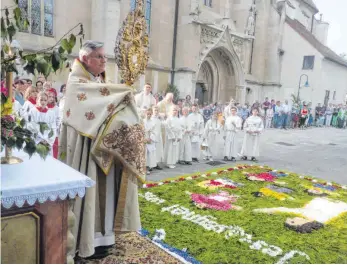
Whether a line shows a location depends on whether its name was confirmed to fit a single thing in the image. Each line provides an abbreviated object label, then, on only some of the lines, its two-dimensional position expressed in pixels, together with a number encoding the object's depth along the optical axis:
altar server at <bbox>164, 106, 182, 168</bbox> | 8.61
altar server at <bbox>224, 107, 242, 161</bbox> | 9.96
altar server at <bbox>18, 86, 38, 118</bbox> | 6.07
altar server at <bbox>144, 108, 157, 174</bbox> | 7.84
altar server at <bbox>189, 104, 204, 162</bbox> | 9.52
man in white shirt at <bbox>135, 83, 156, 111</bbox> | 8.80
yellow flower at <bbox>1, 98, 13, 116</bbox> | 2.11
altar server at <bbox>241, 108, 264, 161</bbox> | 10.09
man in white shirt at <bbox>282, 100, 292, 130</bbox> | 20.14
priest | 3.06
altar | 2.01
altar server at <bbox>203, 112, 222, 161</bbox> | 9.91
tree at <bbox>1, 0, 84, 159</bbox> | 1.97
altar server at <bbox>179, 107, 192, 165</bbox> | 9.10
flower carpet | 3.94
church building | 12.78
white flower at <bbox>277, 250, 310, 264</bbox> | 3.78
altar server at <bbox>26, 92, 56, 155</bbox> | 6.12
